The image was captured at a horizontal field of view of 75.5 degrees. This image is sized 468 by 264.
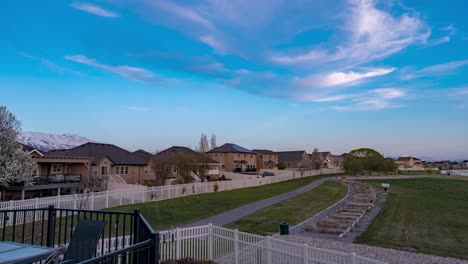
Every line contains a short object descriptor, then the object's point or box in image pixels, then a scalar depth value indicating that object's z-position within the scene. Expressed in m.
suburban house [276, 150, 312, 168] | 79.12
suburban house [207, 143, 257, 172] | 61.97
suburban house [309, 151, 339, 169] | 83.07
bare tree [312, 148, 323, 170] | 79.09
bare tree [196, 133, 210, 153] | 65.38
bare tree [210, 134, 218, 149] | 68.67
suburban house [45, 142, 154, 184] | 32.81
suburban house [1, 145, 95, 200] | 24.01
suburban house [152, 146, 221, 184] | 36.38
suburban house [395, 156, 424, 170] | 155.10
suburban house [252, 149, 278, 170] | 72.06
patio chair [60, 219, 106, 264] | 4.40
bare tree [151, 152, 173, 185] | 35.31
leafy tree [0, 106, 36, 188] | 18.84
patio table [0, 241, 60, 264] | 3.46
